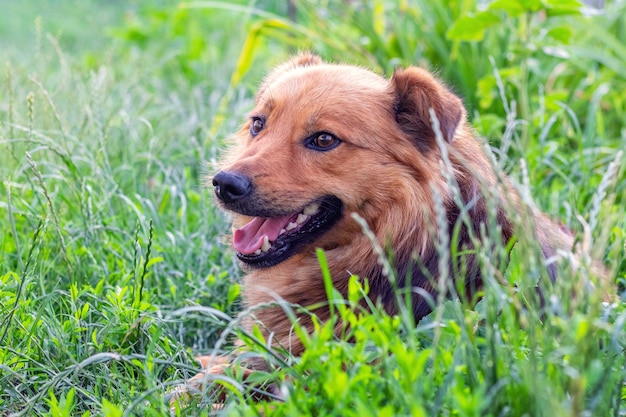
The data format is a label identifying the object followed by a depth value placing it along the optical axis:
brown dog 2.36
